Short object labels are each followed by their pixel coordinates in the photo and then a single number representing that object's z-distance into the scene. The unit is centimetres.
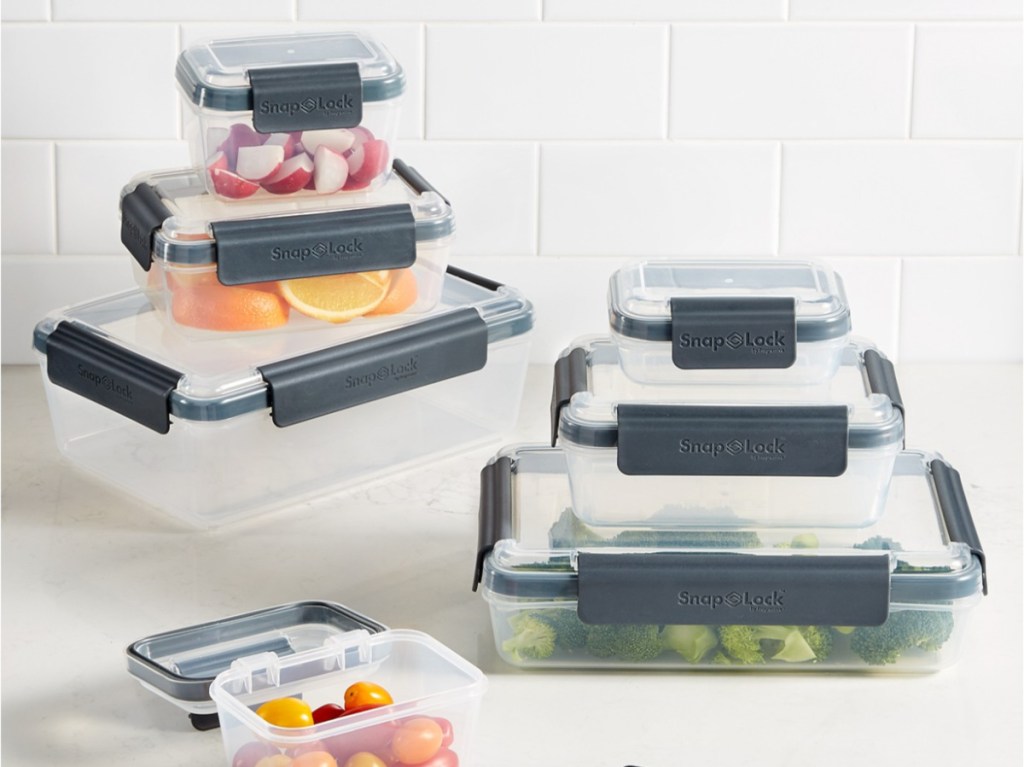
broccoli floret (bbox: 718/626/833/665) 162
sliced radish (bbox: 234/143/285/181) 177
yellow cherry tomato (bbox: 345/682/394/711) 153
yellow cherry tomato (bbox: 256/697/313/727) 151
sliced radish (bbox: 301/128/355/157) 178
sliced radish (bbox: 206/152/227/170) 177
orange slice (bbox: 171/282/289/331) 177
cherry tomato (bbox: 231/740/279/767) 150
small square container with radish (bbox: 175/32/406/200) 175
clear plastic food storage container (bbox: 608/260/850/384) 163
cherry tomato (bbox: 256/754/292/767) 149
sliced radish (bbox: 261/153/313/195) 178
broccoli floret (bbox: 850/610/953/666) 161
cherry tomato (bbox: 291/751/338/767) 149
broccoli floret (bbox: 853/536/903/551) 162
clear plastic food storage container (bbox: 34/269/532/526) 174
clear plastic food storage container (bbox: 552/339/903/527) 161
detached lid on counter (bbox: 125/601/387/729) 157
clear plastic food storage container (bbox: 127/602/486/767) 151
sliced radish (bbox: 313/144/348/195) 178
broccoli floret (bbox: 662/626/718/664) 162
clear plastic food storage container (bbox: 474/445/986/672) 160
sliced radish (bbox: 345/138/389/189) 180
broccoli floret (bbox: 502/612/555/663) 162
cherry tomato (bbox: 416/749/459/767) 151
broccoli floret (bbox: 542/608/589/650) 162
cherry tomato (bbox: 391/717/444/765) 151
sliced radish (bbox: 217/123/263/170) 176
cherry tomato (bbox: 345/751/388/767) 150
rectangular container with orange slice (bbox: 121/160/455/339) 176
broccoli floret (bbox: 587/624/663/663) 162
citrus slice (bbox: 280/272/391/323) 179
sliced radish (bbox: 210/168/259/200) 177
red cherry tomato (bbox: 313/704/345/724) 153
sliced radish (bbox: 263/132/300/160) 178
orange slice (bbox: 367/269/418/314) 181
